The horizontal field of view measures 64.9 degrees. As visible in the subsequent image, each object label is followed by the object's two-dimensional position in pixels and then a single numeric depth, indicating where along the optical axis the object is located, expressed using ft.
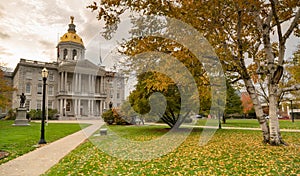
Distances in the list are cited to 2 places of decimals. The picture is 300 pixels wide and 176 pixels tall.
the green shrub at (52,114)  159.94
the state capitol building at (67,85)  180.24
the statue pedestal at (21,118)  83.15
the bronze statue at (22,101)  87.66
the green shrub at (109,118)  103.35
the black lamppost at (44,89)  39.47
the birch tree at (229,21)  31.91
